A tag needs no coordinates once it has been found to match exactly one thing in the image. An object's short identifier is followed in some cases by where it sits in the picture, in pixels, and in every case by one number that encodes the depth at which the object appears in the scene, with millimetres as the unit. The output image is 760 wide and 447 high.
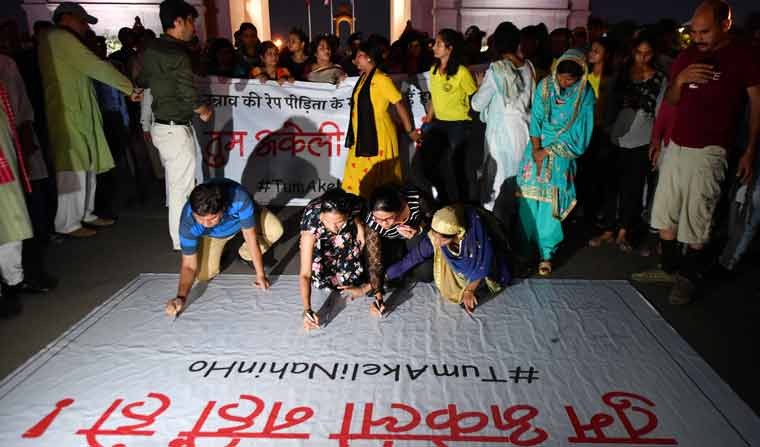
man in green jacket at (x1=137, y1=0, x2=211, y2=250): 3334
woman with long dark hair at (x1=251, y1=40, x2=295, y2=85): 4969
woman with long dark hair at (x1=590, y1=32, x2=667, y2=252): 3562
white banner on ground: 1980
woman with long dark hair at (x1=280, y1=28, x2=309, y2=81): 5230
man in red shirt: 2668
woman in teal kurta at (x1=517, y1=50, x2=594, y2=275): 3098
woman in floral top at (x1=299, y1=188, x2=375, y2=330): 2617
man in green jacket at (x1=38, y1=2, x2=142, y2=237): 3736
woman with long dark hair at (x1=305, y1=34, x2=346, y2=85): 4796
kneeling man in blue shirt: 2557
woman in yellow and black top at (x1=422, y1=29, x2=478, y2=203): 3809
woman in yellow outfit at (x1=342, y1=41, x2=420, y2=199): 3525
